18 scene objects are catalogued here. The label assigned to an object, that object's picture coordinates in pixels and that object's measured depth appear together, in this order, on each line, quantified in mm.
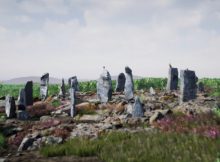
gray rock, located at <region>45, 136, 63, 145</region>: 17531
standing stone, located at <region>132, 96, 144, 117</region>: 23484
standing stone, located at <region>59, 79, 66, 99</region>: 39041
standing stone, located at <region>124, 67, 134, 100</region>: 31500
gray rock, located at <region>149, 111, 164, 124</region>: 20808
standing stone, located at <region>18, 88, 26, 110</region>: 26766
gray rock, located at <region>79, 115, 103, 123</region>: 23988
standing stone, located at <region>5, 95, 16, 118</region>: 26228
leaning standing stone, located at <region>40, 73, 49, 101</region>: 38312
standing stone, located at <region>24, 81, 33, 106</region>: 29969
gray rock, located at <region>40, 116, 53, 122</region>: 25003
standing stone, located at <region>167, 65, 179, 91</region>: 39406
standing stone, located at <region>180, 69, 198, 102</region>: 29377
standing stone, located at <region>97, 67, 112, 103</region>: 30922
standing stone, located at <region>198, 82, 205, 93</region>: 46512
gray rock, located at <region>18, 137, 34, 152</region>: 17375
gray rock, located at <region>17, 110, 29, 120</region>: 25875
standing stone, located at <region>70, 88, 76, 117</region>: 25984
